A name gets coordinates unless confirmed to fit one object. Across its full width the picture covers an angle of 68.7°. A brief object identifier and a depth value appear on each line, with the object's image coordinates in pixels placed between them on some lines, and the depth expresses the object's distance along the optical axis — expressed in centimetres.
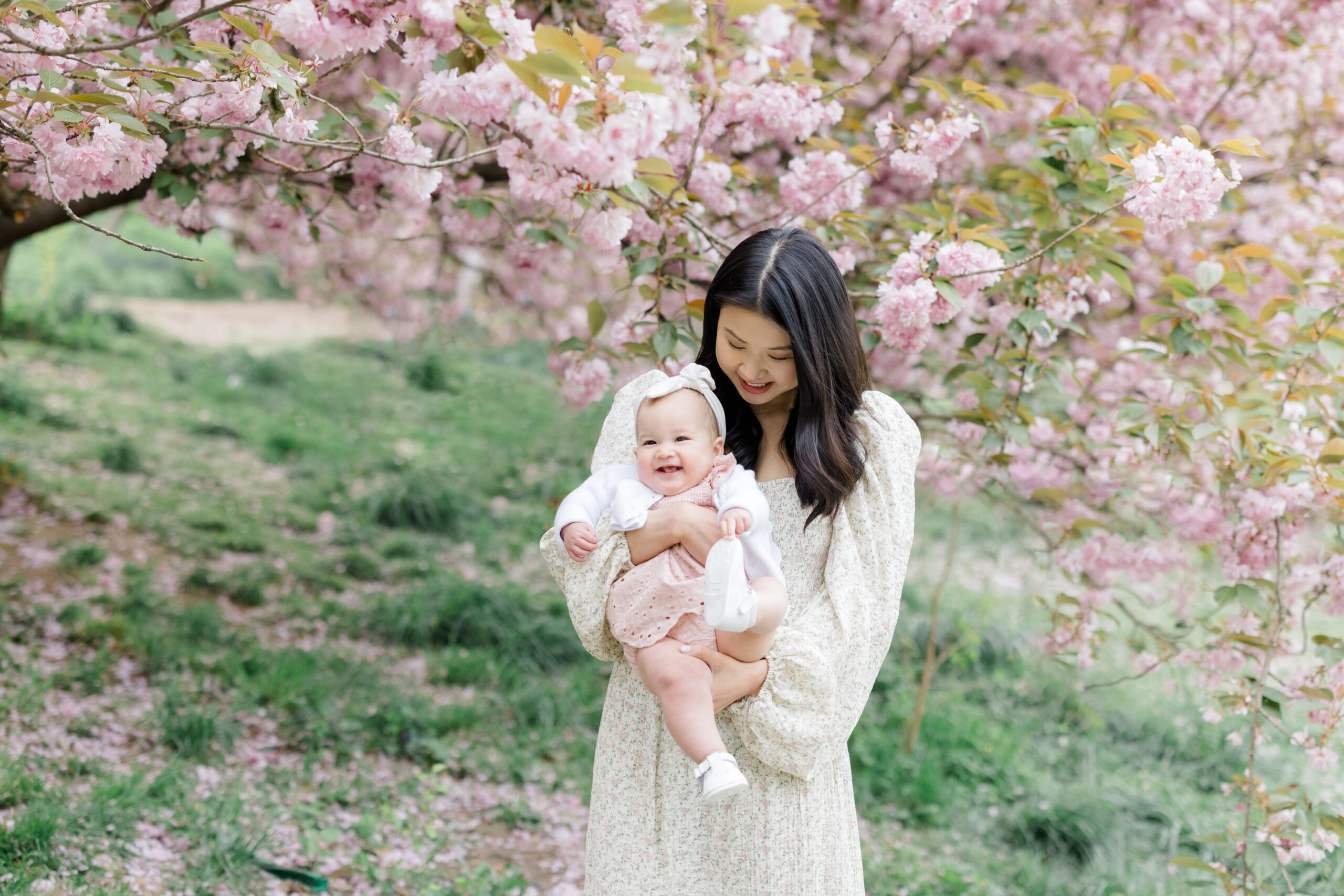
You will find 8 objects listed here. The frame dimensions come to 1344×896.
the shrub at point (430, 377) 847
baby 138
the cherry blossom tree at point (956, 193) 160
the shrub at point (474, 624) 414
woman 153
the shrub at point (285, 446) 631
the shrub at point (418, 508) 548
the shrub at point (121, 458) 541
